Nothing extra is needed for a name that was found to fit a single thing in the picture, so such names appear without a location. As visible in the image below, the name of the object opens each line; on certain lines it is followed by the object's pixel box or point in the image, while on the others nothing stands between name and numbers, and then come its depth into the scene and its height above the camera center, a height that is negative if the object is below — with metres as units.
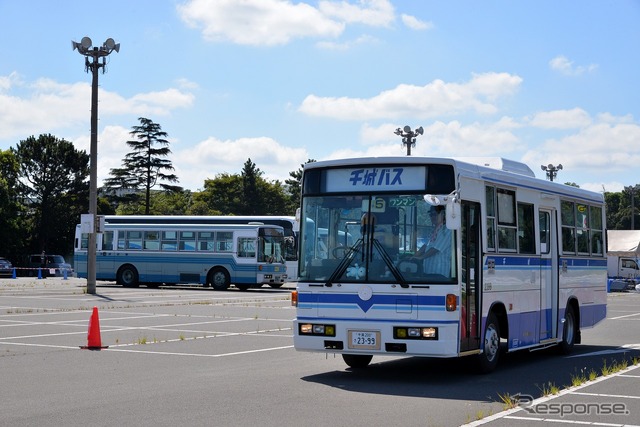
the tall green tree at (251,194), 105.25 +10.61
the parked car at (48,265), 71.81 +1.77
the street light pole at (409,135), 41.97 +6.84
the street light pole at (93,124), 37.53 +6.51
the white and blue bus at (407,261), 12.55 +0.41
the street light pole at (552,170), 62.84 +8.05
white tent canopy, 68.62 +3.77
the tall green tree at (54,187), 84.19 +8.92
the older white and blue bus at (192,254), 44.91 +1.69
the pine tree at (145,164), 96.94 +12.58
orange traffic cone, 16.92 -0.83
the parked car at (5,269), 65.88 +1.30
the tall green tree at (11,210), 75.75 +6.29
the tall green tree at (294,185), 116.07 +12.93
